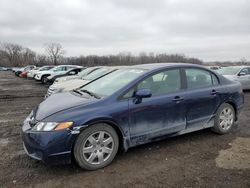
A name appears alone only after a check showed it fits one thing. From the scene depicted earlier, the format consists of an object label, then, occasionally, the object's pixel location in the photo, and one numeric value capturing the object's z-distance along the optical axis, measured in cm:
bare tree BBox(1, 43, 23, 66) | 7238
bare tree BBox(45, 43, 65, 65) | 7087
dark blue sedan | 258
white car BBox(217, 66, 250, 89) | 918
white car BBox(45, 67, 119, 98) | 689
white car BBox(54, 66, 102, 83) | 946
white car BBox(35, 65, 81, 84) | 1557
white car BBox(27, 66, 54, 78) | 1865
